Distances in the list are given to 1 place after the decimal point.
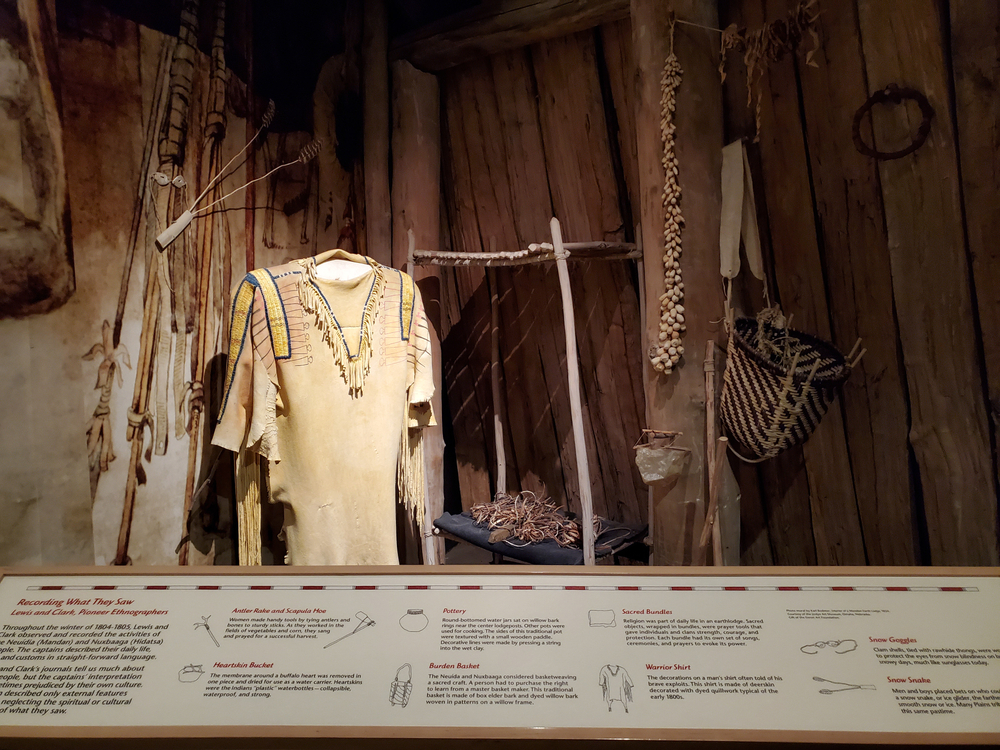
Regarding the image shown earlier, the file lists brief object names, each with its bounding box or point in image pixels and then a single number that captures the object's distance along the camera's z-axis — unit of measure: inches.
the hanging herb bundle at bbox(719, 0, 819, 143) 66.2
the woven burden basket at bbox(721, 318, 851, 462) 58.5
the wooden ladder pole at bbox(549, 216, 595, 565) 74.3
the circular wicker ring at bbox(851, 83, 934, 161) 63.2
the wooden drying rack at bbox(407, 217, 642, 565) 75.0
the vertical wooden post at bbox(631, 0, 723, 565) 67.2
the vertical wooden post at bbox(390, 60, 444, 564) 92.0
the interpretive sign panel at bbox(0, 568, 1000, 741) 33.8
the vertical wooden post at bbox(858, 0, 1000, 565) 62.5
